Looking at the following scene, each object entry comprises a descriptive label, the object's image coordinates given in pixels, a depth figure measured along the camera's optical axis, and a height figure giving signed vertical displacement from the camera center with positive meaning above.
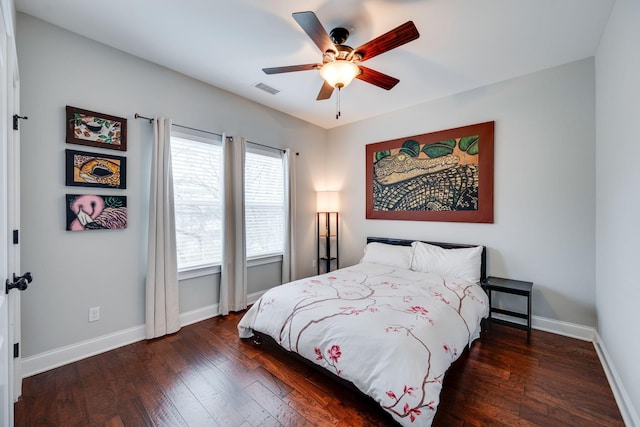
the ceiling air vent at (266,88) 3.15 +1.48
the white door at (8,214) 1.21 +0.00
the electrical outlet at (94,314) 2.37 -0.88
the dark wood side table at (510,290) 2.61 -0.75
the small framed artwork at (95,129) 2.26 +0.73
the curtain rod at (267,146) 3.58 +0.93
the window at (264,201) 3.62 +0.18
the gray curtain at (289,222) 3.94 -0.13
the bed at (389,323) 1.53 -0.78
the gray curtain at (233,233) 3.23 -0.24
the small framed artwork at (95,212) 2.25 +0.01
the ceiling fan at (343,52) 1.71 +1.16
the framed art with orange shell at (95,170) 2.25 +0.38
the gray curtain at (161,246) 2.63 -0.33
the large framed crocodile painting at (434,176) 3.17 +0.48
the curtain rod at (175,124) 2.60 +0.93
